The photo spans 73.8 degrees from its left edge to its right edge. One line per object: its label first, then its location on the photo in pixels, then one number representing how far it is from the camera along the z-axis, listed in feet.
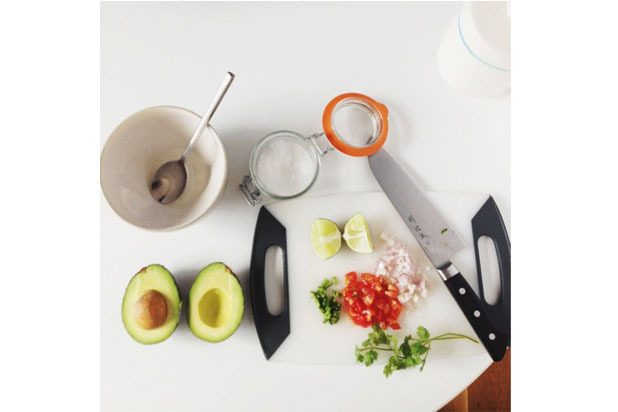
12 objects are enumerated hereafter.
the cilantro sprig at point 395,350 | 2.19
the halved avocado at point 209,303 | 2.11
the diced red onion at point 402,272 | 2.30
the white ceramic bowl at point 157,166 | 1.94
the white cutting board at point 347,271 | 2.32
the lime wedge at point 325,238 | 2.29
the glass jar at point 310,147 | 2.23
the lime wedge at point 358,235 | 2.31
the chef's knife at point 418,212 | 2.34
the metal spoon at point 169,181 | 2.14
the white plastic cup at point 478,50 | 1.91
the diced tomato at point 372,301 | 2.21
